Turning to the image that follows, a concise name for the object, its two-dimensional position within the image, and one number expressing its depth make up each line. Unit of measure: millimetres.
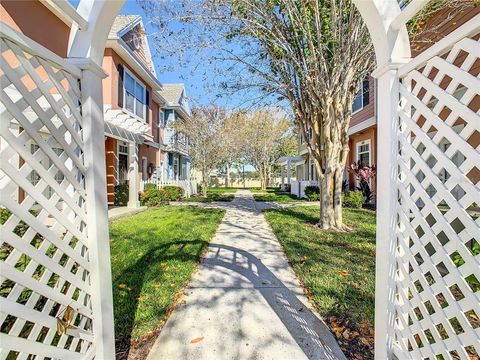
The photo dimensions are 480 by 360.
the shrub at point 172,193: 13295
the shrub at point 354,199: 10961
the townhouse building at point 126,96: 7051
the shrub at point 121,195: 11117
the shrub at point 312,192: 14094
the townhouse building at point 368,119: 6411
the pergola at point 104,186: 1390
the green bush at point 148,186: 12508
